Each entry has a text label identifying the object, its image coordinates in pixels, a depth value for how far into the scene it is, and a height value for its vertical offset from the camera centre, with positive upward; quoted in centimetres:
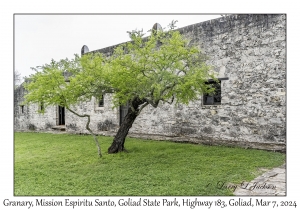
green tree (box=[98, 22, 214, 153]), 528 +64
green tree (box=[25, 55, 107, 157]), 567 +46
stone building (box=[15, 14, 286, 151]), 688 +31
